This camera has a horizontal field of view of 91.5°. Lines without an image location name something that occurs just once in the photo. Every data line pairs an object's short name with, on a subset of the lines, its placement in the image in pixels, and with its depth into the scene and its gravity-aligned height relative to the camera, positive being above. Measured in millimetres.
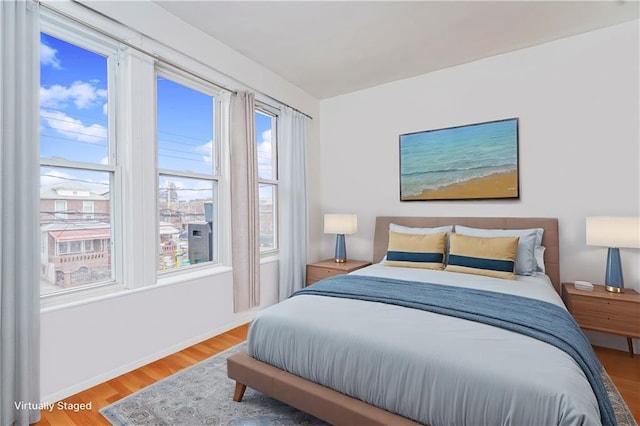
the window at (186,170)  2748 +397
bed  1184 -688
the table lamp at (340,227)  3814 -183
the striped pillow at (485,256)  2584 -382
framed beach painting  3170 +543
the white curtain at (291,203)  3729 +117
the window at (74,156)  2041 +397
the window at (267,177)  3732 +438
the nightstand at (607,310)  2332 -769
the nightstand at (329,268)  3619 -662
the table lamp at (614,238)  2400 -203
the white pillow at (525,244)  2705 -285
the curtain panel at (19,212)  1683 +4
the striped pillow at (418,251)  2955 -382
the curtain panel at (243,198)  3121 +147
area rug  1760 -1175
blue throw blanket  1385 -546
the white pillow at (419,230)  3242 -188
